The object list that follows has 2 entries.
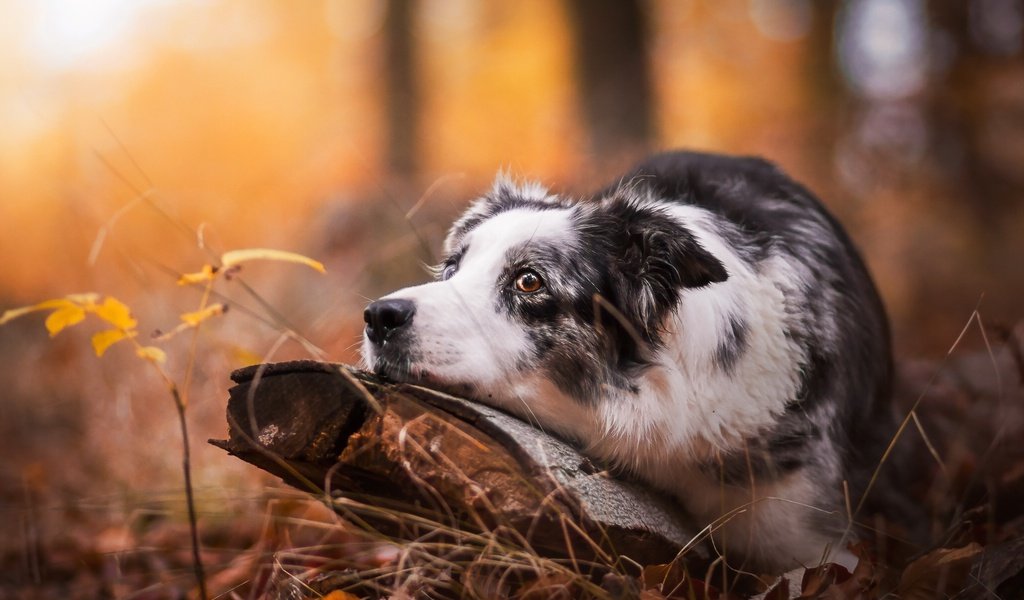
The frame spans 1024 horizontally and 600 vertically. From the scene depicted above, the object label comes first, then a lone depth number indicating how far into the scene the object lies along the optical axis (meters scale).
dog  2.65
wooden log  2.29
